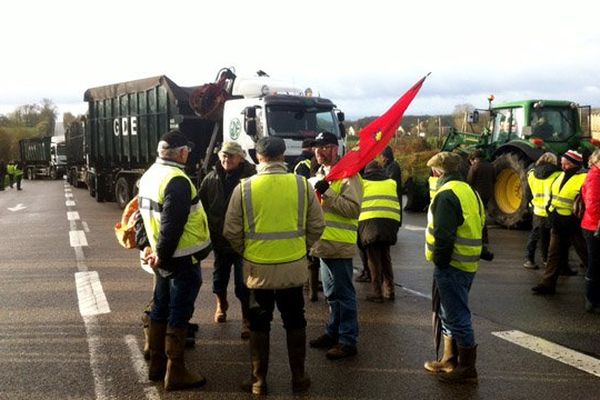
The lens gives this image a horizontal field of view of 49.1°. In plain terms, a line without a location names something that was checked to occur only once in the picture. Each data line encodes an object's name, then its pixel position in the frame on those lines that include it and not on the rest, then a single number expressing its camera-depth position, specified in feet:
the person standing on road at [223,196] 20.06
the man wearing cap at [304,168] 26.71
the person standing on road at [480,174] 41.60
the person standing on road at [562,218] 26.08
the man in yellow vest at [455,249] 16.07
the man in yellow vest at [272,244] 15.42
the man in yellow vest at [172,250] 15.61
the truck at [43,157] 155.43
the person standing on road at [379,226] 25.31
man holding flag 18.26
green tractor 45.24
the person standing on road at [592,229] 22.91
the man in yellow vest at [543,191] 29.19
